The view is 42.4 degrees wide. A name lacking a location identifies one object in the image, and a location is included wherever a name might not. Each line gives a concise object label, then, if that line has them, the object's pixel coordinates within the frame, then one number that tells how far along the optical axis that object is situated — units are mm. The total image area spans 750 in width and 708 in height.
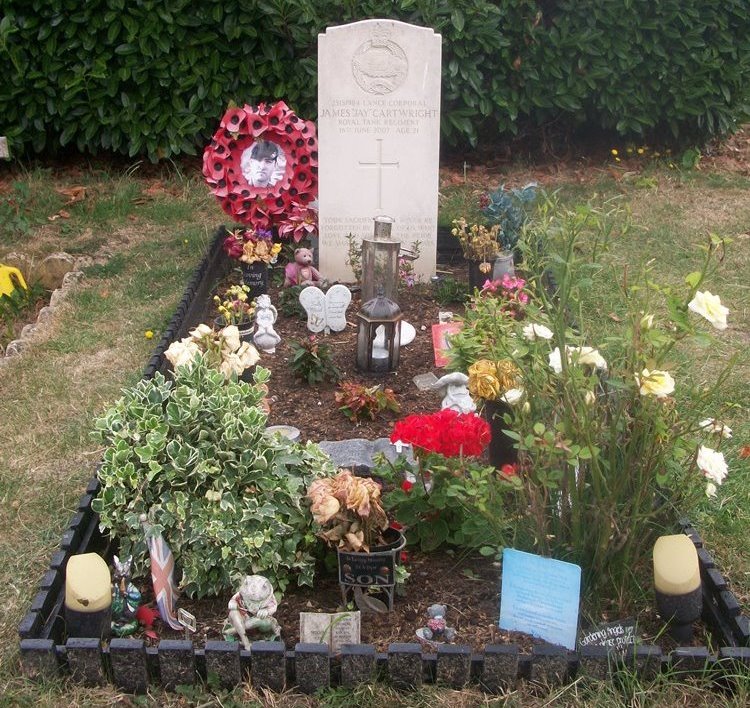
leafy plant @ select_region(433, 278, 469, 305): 5617
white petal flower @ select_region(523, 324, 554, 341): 2744
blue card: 2689
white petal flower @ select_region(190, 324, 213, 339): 3898
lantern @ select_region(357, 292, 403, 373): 4578
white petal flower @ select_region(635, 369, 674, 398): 2496
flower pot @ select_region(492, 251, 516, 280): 5328
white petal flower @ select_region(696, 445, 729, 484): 2633
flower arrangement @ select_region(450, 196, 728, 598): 2549
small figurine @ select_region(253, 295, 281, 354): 4914
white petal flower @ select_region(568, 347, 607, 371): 2602
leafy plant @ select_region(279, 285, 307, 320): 5449
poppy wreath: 5914
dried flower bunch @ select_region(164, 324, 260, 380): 3744
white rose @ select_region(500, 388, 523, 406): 2818
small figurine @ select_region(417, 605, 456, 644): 2803
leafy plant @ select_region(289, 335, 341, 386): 4547
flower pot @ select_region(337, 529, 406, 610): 2826
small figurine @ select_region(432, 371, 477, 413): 3795
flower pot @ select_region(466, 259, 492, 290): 5425
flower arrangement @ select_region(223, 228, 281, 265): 5434
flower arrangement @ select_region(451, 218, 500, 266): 5465
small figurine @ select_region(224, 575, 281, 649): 2727
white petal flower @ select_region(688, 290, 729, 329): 2396
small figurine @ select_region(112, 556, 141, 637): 2824
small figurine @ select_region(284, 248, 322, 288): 5594
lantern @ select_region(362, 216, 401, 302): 5094
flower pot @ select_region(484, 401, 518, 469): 3525
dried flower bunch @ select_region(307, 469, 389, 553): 2799
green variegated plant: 2949
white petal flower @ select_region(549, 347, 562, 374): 2664
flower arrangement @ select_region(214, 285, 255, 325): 4809
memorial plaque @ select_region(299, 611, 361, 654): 2734
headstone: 5508
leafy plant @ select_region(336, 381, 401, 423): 4188
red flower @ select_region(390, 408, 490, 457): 2955
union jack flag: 2854
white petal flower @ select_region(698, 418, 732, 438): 2668
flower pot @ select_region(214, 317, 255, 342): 4910
